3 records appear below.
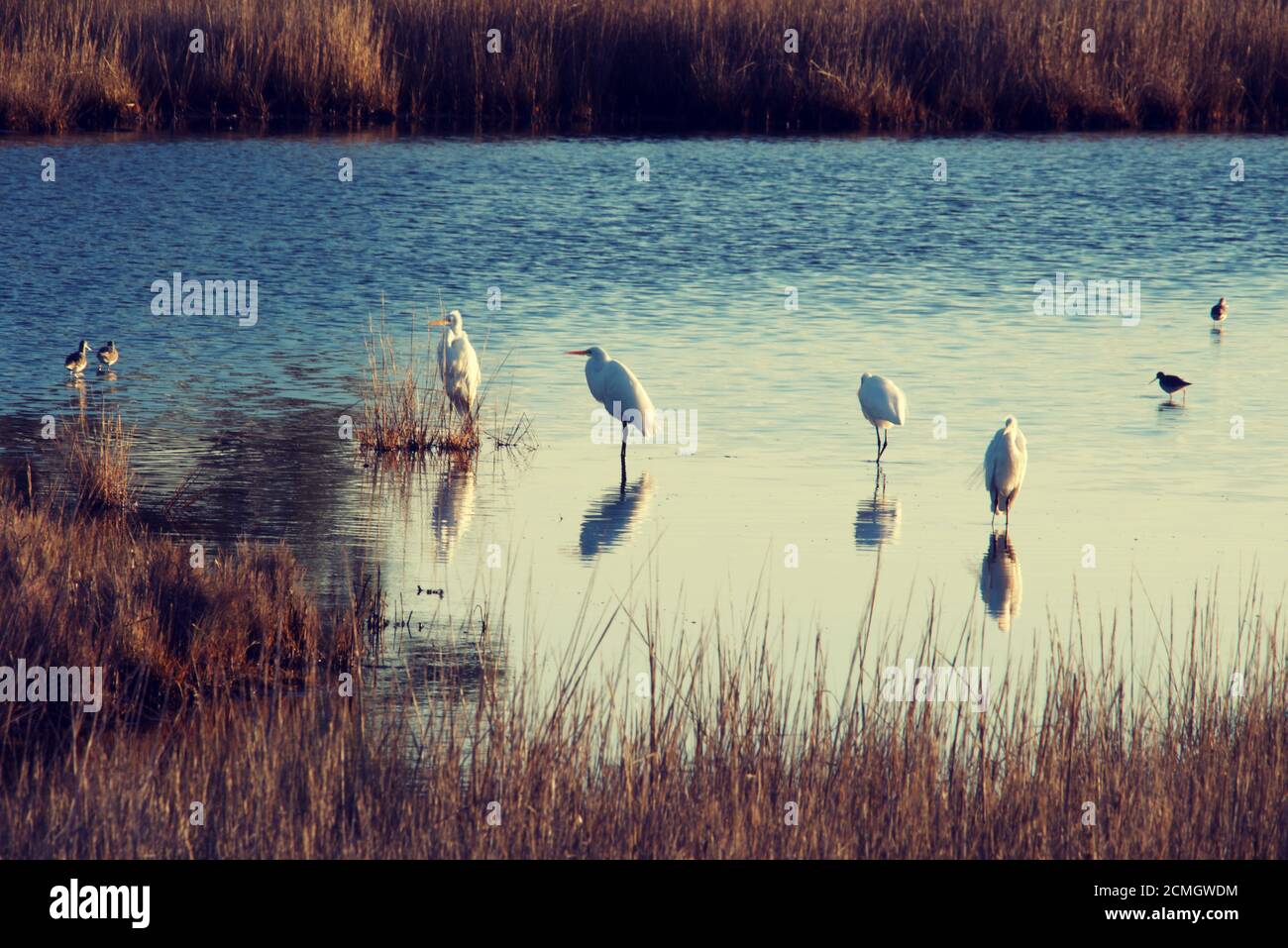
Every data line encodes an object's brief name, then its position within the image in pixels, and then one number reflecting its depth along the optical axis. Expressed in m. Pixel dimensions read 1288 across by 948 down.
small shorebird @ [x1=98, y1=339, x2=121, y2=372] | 12.98
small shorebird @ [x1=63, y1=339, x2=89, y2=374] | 12.65
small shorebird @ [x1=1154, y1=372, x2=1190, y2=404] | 12.06
